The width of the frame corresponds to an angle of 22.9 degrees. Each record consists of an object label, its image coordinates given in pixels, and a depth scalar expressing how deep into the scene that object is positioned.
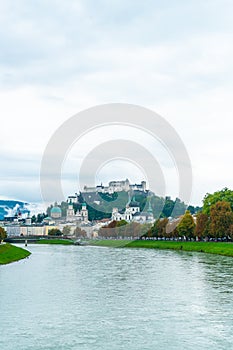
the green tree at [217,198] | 92.40
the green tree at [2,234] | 88.41
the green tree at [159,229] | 109.92
